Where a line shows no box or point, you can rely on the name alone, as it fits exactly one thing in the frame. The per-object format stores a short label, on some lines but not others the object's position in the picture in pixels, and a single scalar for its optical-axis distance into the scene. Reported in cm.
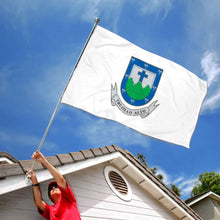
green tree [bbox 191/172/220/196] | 3194
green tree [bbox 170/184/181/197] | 2881
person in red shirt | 310
